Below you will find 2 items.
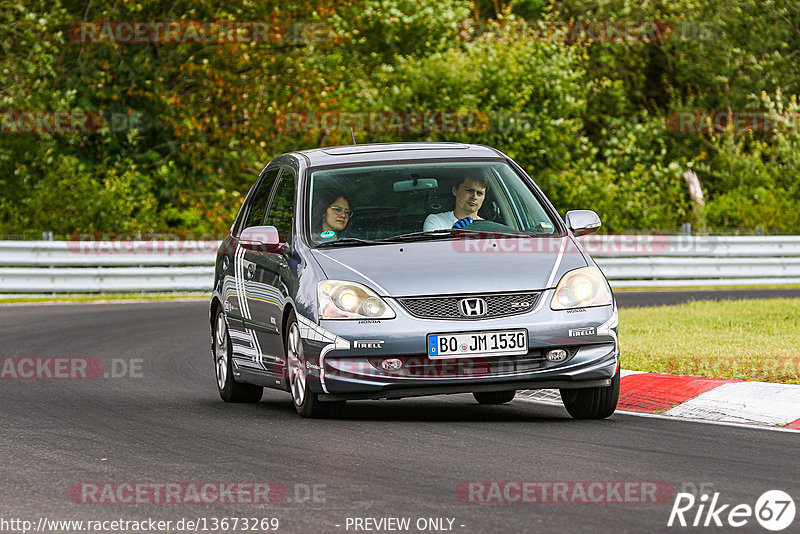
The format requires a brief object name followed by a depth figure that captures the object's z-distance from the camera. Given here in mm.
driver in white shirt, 20281
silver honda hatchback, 18062
